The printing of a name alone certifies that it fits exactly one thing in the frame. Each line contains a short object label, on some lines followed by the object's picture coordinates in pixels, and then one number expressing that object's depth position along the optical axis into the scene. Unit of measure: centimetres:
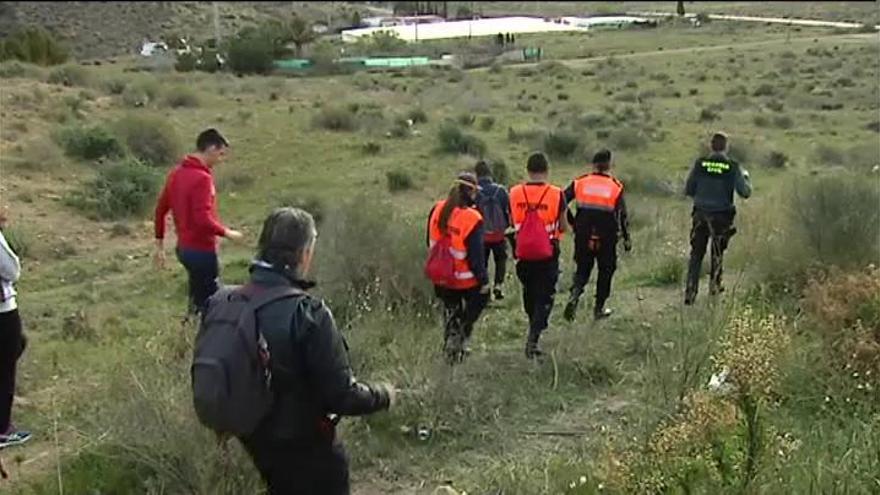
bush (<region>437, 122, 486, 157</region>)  2636
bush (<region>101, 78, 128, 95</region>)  3518
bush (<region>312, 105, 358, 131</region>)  2970
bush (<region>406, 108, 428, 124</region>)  3222
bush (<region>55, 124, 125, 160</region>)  2320
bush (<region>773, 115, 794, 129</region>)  3378
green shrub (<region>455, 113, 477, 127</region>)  3171
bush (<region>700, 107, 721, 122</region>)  3481
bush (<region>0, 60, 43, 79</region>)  3225
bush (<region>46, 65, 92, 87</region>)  3550
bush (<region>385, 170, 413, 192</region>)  2191
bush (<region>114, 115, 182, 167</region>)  2414
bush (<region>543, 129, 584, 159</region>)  2700
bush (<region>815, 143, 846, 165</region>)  2491
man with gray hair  450
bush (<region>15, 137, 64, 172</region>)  2162
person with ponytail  844
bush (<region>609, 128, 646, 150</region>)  2850
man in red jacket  888
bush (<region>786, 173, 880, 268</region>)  1139
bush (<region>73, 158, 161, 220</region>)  1927
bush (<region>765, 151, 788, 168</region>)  2555
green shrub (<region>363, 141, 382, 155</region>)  2630
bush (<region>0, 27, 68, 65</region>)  4394
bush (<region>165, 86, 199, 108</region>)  3375
